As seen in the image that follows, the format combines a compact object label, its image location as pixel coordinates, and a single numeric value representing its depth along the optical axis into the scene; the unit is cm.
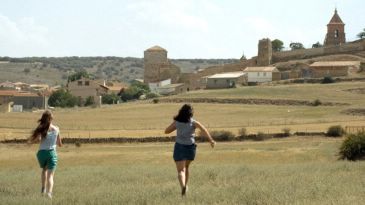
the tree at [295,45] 16269
